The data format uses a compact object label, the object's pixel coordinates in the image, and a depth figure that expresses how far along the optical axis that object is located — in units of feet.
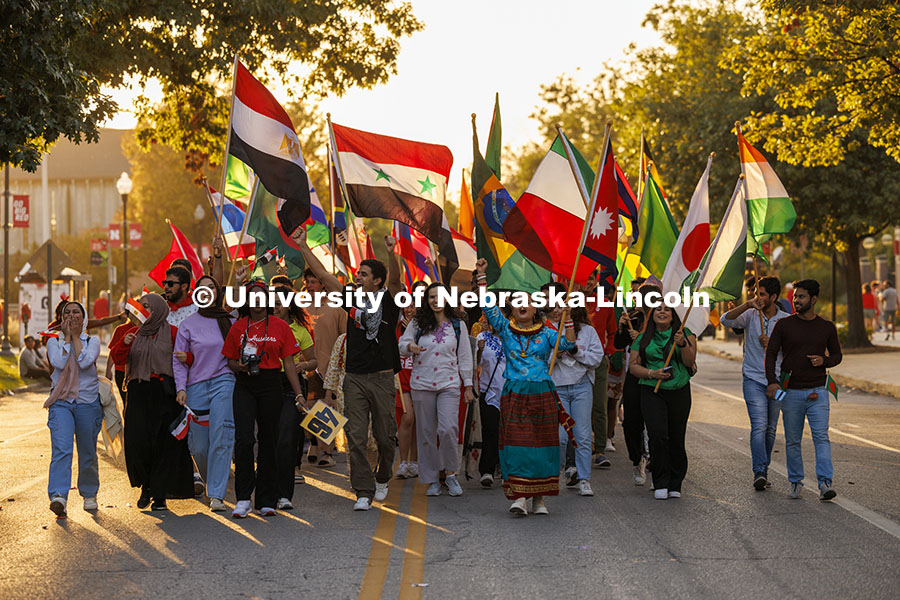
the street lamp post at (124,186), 120.88
